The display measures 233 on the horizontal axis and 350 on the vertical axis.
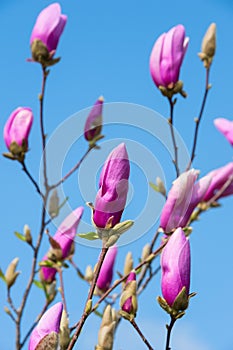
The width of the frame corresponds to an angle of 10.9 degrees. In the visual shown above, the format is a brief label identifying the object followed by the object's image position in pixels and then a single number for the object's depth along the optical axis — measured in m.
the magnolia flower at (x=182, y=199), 0.98
